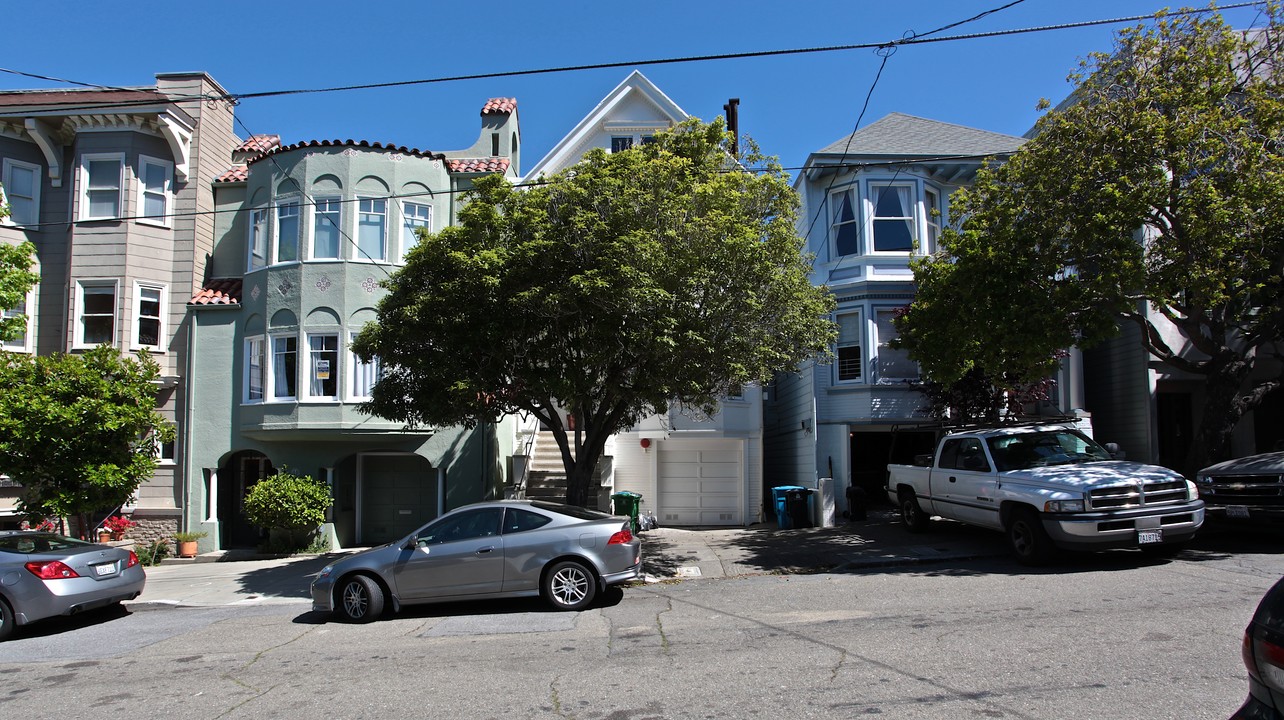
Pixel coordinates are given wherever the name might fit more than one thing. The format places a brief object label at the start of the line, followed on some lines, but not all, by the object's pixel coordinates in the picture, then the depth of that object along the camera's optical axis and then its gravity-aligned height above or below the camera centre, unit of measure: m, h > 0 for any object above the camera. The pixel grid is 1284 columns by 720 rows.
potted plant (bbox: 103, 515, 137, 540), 16.97 -1.97
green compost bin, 16.66 -1.57
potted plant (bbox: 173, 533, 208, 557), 16.83 -2.36
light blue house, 18.02 +3.57
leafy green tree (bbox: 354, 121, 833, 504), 10.66 +1.77
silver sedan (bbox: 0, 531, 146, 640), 9.34 -1.75
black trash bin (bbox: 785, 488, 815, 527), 16.69 -1.69
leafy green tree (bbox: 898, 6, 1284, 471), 11.56 +2.90
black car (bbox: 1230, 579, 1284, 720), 3.26 -0.99
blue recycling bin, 16.84 -1.67
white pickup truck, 10.27 -0.96
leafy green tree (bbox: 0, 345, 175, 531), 14.05 +0.05
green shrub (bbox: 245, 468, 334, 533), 15.94 -1.47
